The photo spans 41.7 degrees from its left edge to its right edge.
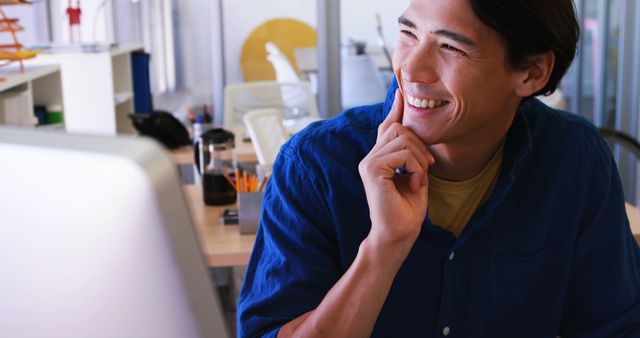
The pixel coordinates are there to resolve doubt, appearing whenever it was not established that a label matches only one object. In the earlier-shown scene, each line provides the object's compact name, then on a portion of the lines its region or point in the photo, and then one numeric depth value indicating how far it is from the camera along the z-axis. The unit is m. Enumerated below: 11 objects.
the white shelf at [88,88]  4.38
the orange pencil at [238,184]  2.44
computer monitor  0.38
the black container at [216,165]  2.59
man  1.24
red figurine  4.70
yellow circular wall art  5.66
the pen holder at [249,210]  2.21
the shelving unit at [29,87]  2.81
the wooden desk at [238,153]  3.42
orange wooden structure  2.74
